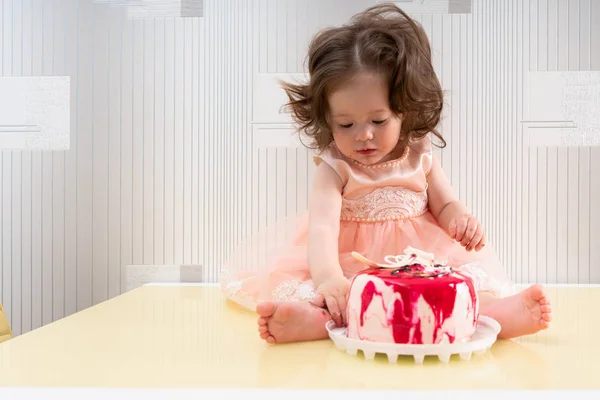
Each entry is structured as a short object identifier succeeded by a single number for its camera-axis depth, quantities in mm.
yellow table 630
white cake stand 695
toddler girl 981
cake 704
